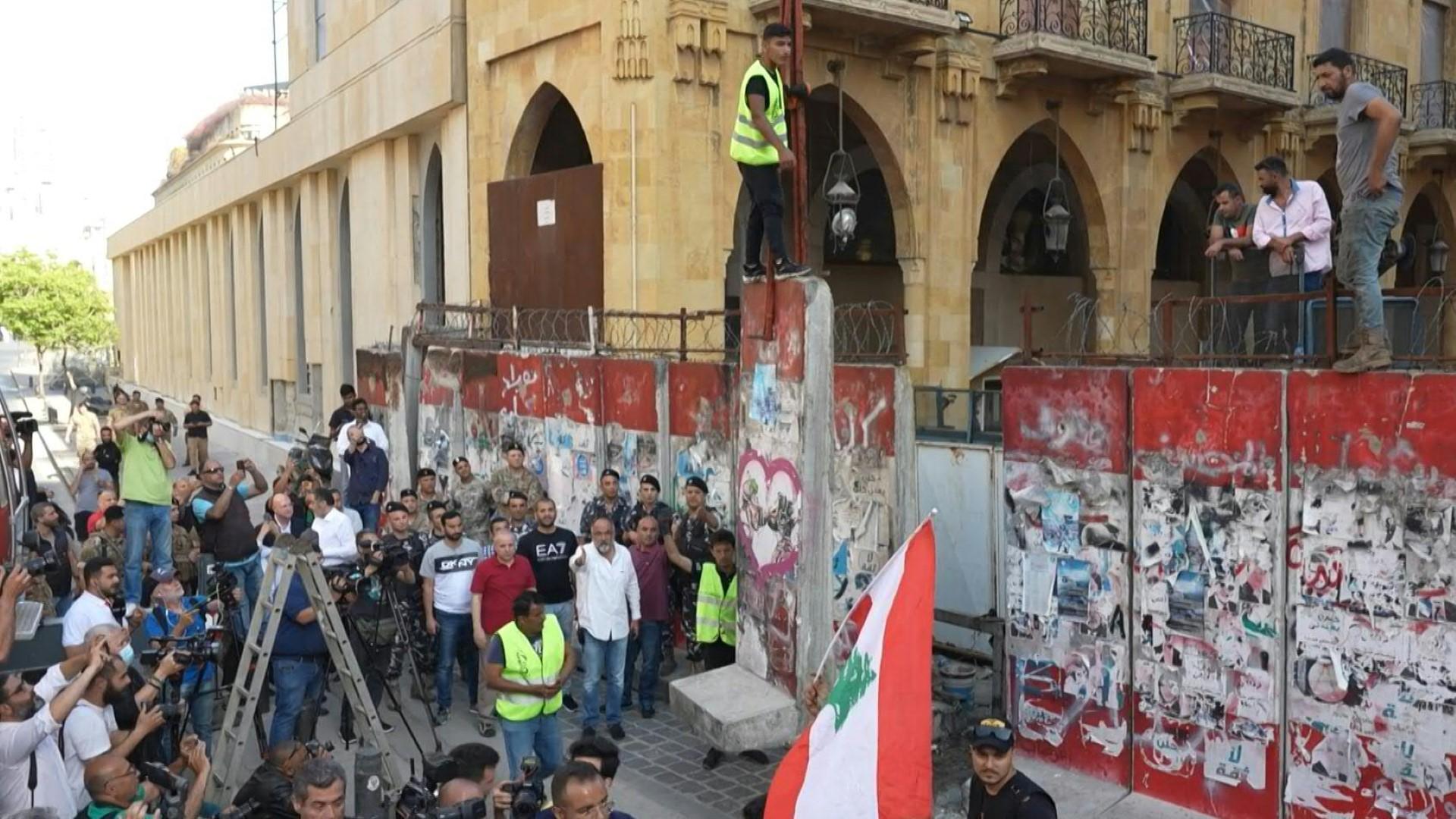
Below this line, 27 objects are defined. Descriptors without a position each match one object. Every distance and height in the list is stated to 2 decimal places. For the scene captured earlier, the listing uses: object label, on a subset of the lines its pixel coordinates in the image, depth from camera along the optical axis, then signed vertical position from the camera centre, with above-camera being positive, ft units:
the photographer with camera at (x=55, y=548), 36.06 -6.30
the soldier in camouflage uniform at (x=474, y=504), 43.29 -6.01
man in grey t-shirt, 21.81 +2.55
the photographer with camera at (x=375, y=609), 31.73 -7.55
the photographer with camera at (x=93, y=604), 25.66 -5.67
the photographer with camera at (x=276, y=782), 20.06 -7.53
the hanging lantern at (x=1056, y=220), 59.31 +5.39
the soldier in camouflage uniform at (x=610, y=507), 38.99 -5.58
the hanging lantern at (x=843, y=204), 50.67 +5.48
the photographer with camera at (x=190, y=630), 28.37 -6.96
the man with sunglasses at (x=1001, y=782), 17.17 -6.48
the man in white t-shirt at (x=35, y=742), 18.33 -6.07
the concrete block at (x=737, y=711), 26.76 -8.54
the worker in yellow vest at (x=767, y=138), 26.84 +4.37
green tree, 168.45 +4.83
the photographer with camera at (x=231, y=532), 38.68 -6.17
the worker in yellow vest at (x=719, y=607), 32.53 -7.31
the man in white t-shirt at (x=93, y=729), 20.02 -6.51
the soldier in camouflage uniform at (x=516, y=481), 42.80 -5.18
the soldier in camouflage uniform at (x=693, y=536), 36.04 -6.06
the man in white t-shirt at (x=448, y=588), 33.19 -6.88
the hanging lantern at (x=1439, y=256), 70.38 +4.43
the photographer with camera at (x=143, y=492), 42.50 -5.35
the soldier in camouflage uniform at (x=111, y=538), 37.37 -6.16
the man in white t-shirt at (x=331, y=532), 34.71 -5.59
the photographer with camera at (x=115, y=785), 19.11 -7.09
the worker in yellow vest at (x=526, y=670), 25.39 -6.98
